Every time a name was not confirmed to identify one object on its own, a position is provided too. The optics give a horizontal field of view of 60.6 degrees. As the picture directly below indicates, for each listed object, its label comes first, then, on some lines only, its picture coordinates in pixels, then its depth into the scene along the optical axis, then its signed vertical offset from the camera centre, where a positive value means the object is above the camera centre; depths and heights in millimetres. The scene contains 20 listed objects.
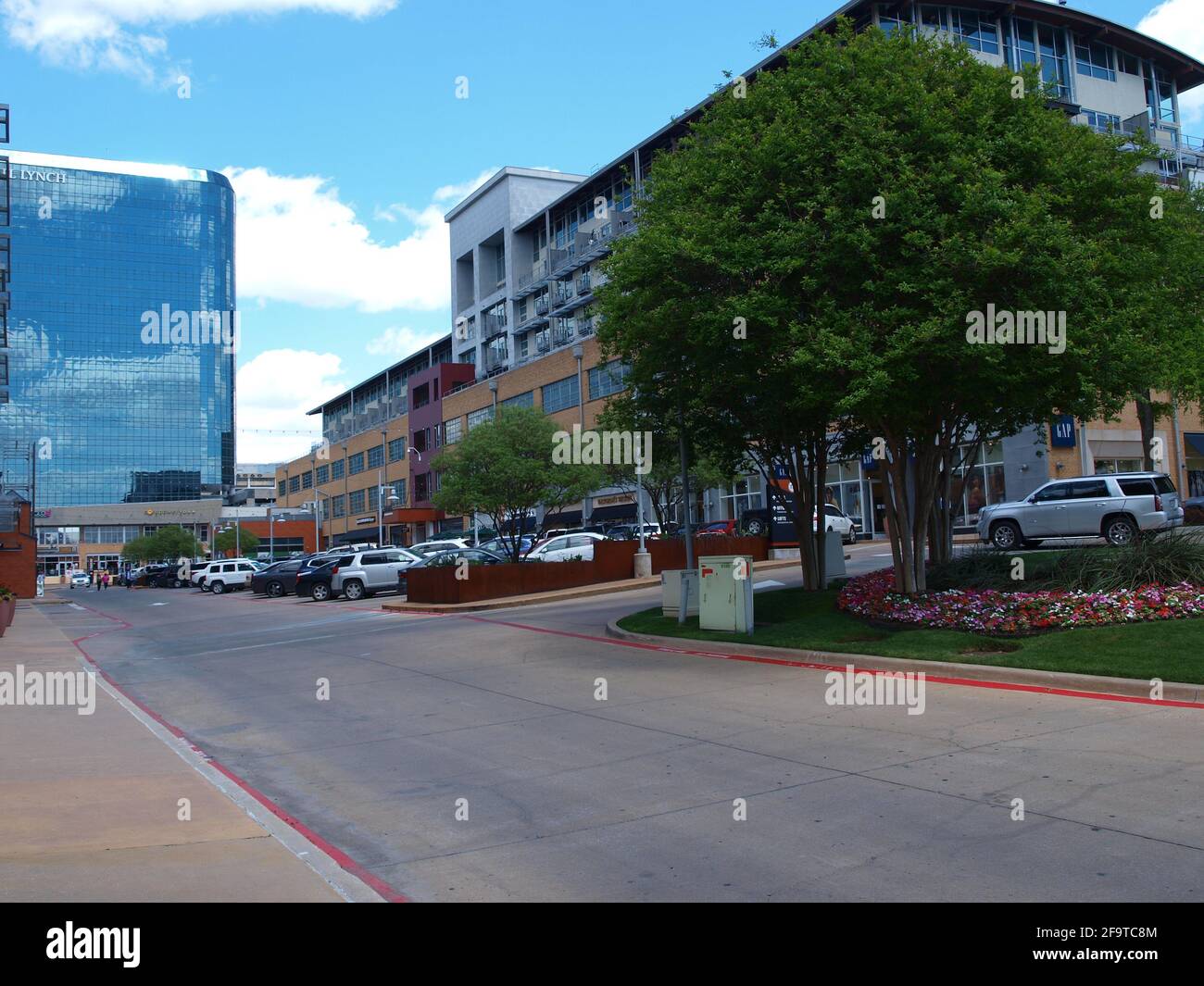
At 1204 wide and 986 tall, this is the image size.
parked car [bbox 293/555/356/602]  37875 -1117
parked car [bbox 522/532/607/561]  35219 -157
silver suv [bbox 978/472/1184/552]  24328 +426
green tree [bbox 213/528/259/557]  101688 +1070
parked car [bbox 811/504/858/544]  38312 +504
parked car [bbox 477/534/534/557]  36112 +0
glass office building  120312 +27341
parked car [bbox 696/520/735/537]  37978 +402
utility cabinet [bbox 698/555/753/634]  16562 -899
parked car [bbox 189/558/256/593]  58094 -1161
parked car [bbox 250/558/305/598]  44719 -1184
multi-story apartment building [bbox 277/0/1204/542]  43844 +15810
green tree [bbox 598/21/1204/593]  13414 +3854
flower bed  13133 -1061
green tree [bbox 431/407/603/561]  34406 +2436
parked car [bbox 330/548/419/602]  37031 -953
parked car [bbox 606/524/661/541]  38500 +387
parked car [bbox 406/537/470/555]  41875 +26
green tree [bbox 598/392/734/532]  39500 +2440
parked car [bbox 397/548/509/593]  31000 -367
